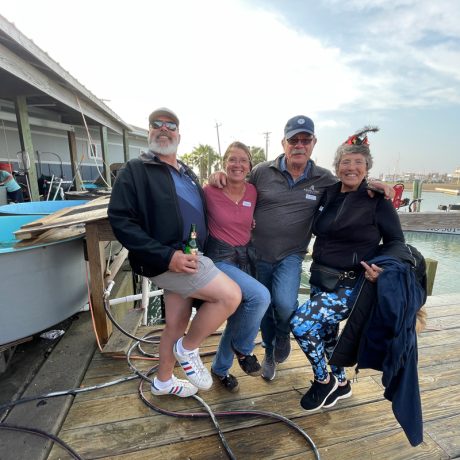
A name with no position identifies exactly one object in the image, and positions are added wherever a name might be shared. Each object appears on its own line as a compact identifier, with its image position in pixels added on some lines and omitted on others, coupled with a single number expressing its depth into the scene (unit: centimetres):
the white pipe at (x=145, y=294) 332
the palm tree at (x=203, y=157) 5620
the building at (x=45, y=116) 387
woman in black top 194
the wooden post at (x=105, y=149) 941
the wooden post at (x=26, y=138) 522
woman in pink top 207
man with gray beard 175
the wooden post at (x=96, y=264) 250
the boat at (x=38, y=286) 215
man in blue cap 225
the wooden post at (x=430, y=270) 474
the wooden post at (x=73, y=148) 999
